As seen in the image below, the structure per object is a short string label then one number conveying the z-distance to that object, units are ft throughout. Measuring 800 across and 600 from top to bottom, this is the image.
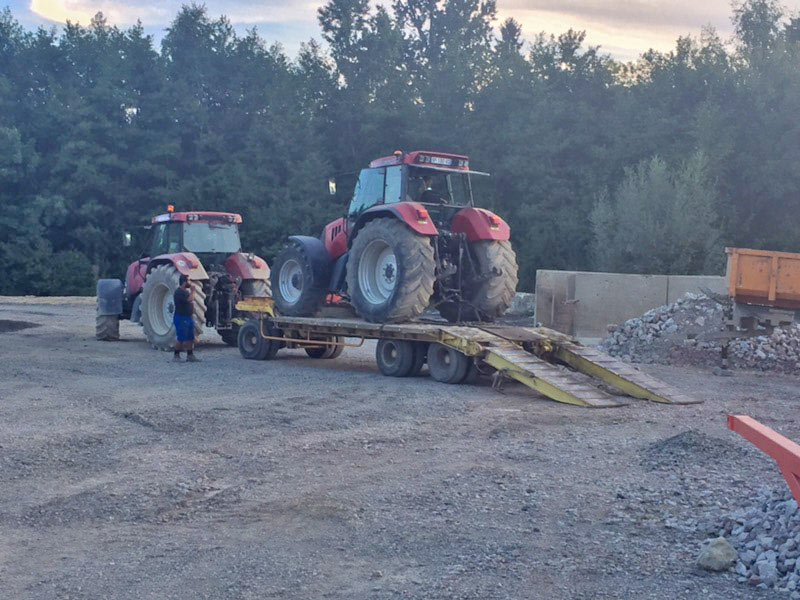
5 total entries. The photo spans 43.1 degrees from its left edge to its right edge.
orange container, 49.80
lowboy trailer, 38.42
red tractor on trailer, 43.96
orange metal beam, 16.10
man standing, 52.08
